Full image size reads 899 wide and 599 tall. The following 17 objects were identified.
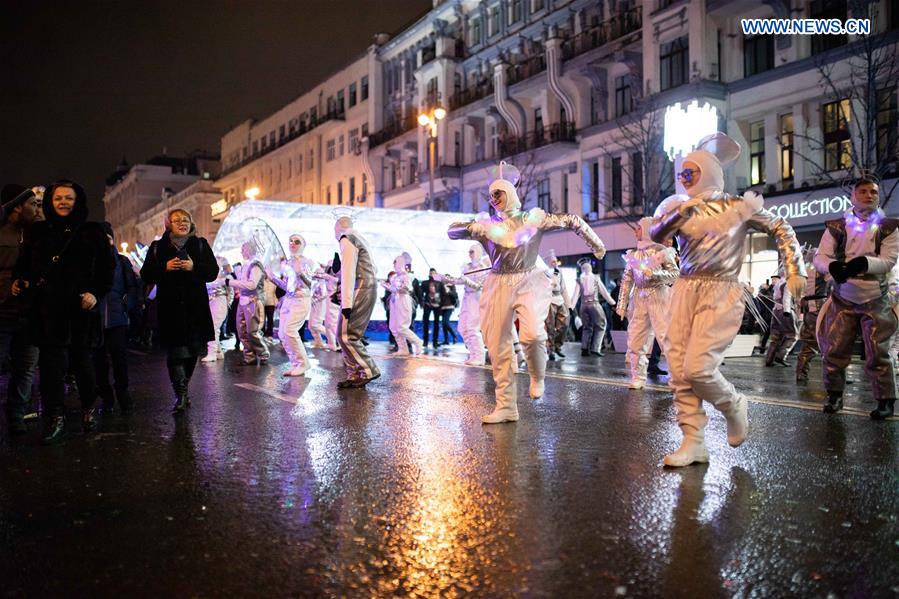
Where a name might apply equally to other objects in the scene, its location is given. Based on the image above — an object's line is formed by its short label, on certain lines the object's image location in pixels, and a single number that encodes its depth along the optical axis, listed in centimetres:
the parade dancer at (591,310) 1814
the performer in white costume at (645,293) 1089
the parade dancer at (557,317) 1738
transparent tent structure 2772
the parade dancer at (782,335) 1535
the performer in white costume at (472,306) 1488
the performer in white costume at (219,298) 1664
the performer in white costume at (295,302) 1231
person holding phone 815
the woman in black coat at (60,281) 667
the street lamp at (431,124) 3023
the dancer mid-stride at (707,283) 545
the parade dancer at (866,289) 743
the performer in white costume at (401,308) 1833
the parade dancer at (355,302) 1022
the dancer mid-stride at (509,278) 730
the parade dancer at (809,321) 1089
